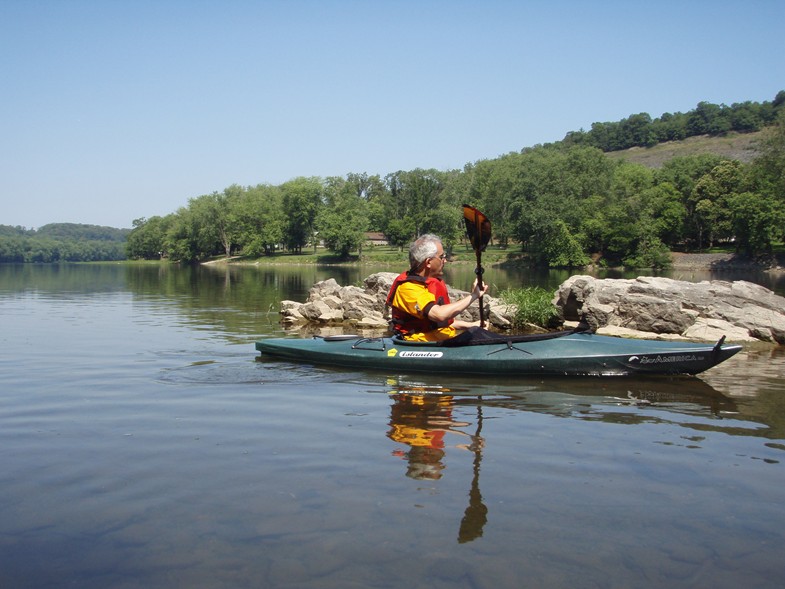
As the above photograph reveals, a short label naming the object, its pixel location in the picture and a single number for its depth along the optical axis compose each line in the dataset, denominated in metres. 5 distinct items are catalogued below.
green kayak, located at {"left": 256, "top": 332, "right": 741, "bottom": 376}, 8.48
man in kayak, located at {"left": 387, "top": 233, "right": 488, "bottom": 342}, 8.07
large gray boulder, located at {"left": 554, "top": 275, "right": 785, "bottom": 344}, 12.80
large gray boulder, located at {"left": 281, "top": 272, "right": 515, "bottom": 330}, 16.56
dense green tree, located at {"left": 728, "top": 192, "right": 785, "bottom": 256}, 51.72
